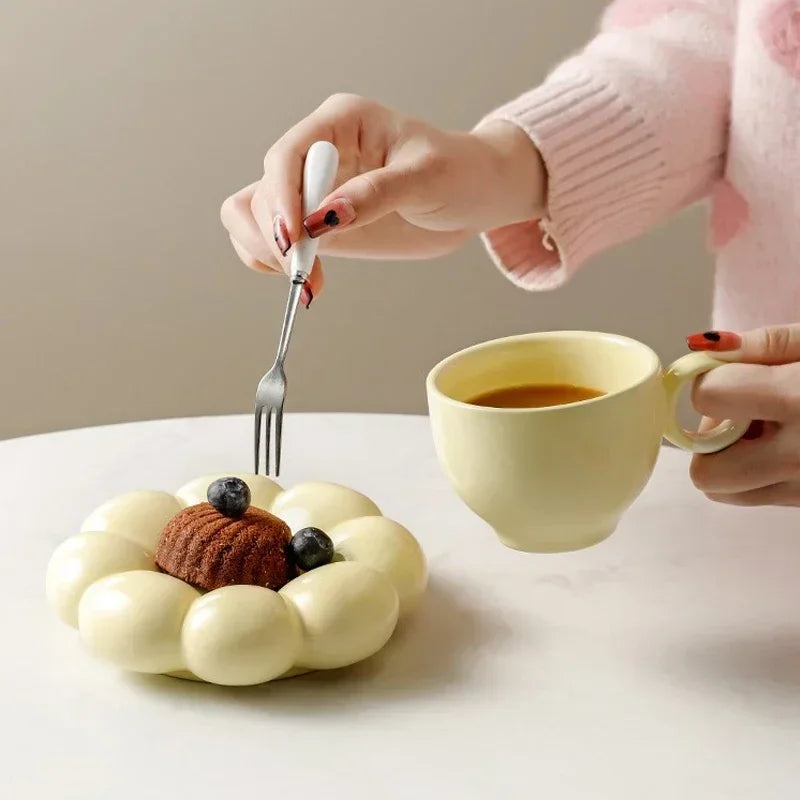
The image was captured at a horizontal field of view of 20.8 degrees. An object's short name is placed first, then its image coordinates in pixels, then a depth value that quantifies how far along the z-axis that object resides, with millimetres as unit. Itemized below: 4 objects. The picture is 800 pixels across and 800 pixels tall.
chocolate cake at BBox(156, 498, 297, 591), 810
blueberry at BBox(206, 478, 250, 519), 823
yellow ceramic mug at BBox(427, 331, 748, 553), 748
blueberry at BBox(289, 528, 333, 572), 821
